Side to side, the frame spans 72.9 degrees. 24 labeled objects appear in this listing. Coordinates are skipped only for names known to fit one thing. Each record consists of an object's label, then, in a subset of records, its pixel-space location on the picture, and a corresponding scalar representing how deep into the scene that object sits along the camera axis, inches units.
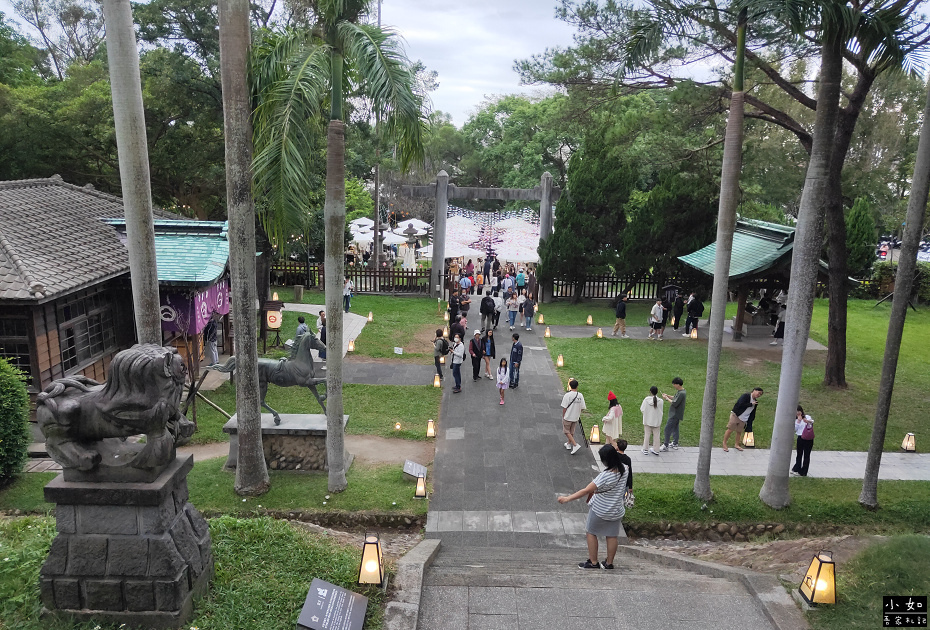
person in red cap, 466.3
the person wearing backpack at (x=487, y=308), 795.4
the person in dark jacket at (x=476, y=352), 650.8
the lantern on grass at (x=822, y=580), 240.1
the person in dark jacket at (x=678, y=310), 856.3
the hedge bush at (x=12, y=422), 392.8
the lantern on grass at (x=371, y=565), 248.5
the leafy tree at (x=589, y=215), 992.2
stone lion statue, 204.7
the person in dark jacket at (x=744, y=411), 474.9
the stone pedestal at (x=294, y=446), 431.2
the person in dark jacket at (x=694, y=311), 826.8
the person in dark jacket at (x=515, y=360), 612.7
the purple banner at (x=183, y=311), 579.5
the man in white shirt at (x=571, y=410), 471.2
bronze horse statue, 443.5
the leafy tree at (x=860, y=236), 1091.9
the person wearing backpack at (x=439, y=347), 634.8
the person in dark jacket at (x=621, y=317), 812.6
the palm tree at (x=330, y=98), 326.3
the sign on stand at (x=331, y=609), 214.7
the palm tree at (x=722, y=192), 363.3
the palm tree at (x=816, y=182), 355.9
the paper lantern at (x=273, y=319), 703.7
